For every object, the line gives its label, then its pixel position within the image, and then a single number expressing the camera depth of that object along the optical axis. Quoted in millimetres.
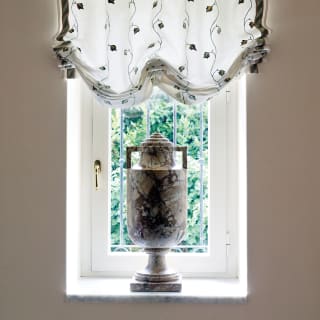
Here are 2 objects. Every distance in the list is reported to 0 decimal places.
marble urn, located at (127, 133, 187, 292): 2170
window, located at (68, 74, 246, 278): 2404
